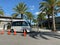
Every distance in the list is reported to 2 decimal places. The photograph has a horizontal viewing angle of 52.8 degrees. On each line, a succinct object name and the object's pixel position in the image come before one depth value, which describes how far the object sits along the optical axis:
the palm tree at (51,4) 13.71
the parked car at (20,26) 9.02
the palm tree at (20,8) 21.57
